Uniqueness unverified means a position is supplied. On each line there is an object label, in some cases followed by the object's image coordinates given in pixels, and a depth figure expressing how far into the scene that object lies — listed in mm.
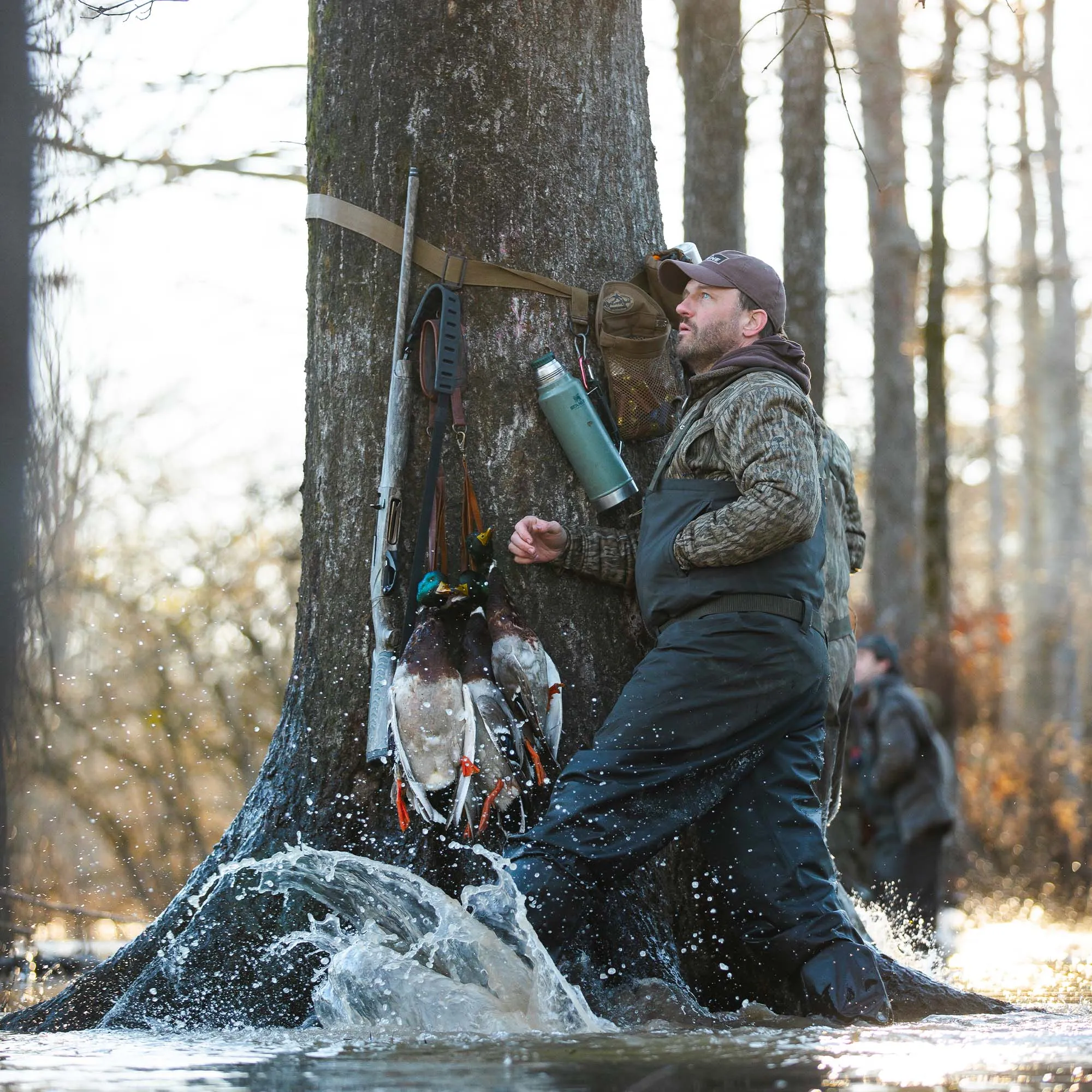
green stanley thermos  8617
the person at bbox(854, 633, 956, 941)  17937
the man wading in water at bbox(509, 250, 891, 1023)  7531
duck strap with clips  8367
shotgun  8320
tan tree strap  8617
